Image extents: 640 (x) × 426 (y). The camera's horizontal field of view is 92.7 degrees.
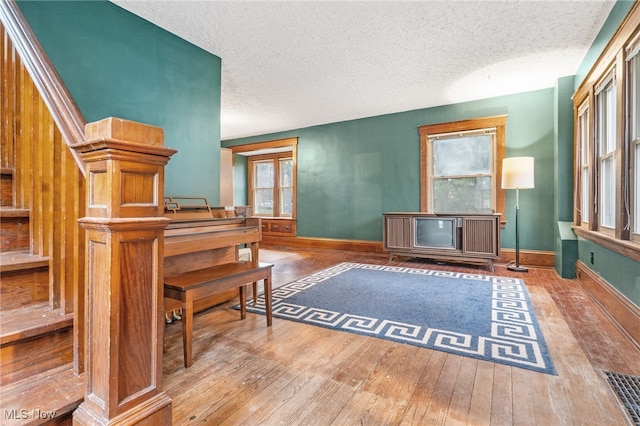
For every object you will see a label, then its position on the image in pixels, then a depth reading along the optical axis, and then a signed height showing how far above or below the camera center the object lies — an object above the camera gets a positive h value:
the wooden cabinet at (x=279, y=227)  7.11 -0.33
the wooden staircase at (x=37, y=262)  0.95 -0.19
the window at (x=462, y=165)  4.88 +0.80
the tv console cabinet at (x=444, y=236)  4.30 -0.36
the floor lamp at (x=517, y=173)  4.07 +0.53
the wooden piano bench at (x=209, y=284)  1.77 -0.46
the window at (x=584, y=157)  3.49 +0.66
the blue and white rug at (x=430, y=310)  2.02 -0.86
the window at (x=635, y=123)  2.22 +0.67
